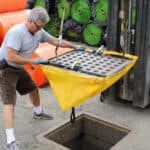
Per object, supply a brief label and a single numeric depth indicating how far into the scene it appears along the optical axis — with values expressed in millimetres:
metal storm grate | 3107
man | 3408
